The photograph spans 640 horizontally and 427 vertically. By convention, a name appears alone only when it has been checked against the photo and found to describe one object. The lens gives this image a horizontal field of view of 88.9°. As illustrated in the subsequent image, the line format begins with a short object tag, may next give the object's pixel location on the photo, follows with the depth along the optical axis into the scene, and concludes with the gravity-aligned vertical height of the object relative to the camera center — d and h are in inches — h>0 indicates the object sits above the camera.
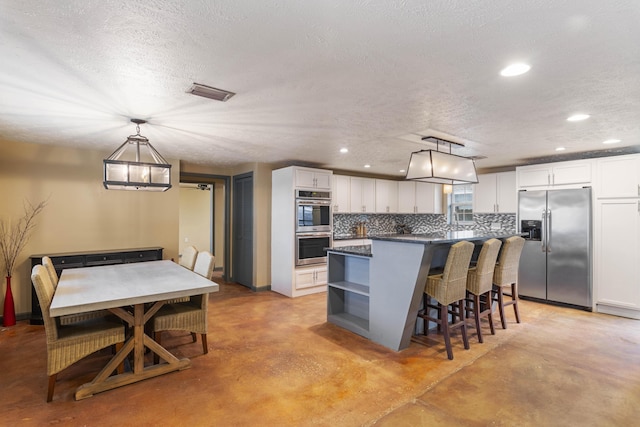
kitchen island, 122.8 -29.2
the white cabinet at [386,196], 273.1 +15.7
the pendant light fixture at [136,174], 111.4 +14.1
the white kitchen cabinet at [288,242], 210.5 -18.5
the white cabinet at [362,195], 255.8 +15.7
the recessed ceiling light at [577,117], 115.5 +35.0
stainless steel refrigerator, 180.7 -18.7
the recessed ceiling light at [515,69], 77.3 +35.2
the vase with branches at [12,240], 154.2 -12.4
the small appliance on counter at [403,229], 304.3 -13.9
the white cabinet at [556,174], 181.5 +23.5
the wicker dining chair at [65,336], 90.8 -36.3
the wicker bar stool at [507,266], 150.1 -24.5
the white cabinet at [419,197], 277.6 +14.6
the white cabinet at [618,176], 166.1 +19.7
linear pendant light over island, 141.7 +20.9
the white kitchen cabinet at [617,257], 167.0 -22.5
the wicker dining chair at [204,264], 132.9 -21.6
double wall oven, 212.7 -7.8
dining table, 93.0 -24.9
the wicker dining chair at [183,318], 113.4 -37.0
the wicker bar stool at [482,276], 134.3 -25.9
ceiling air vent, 91.3 +35.5
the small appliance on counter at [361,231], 268.7 -13.9
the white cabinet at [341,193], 244.2 +16.1
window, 262.7 +7.6
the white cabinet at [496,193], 221.8 +14.5
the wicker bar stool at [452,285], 121.0 -27.5
